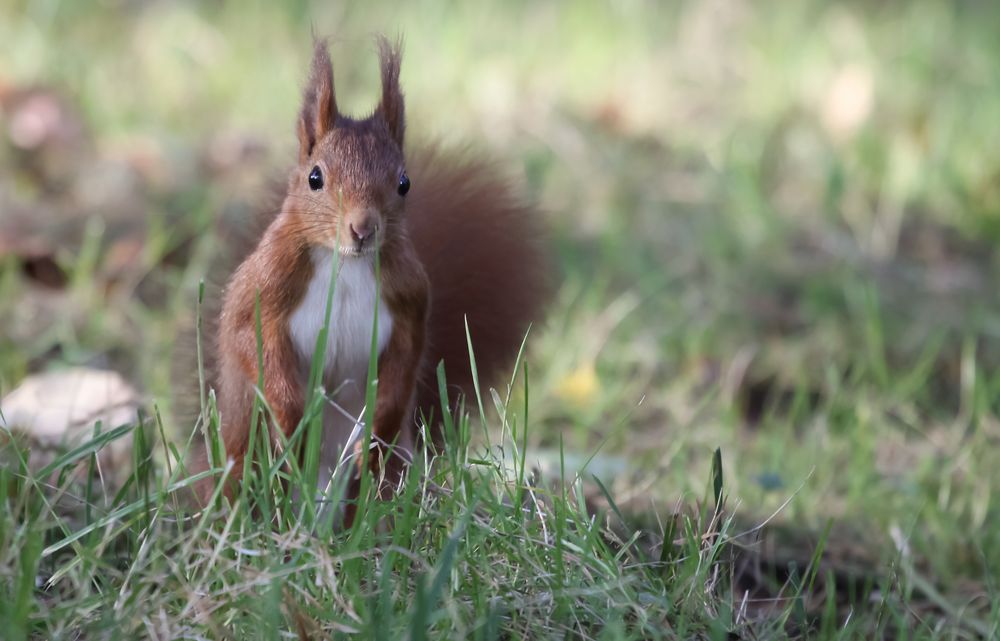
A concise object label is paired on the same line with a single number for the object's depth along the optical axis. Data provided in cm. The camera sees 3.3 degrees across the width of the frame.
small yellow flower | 698
